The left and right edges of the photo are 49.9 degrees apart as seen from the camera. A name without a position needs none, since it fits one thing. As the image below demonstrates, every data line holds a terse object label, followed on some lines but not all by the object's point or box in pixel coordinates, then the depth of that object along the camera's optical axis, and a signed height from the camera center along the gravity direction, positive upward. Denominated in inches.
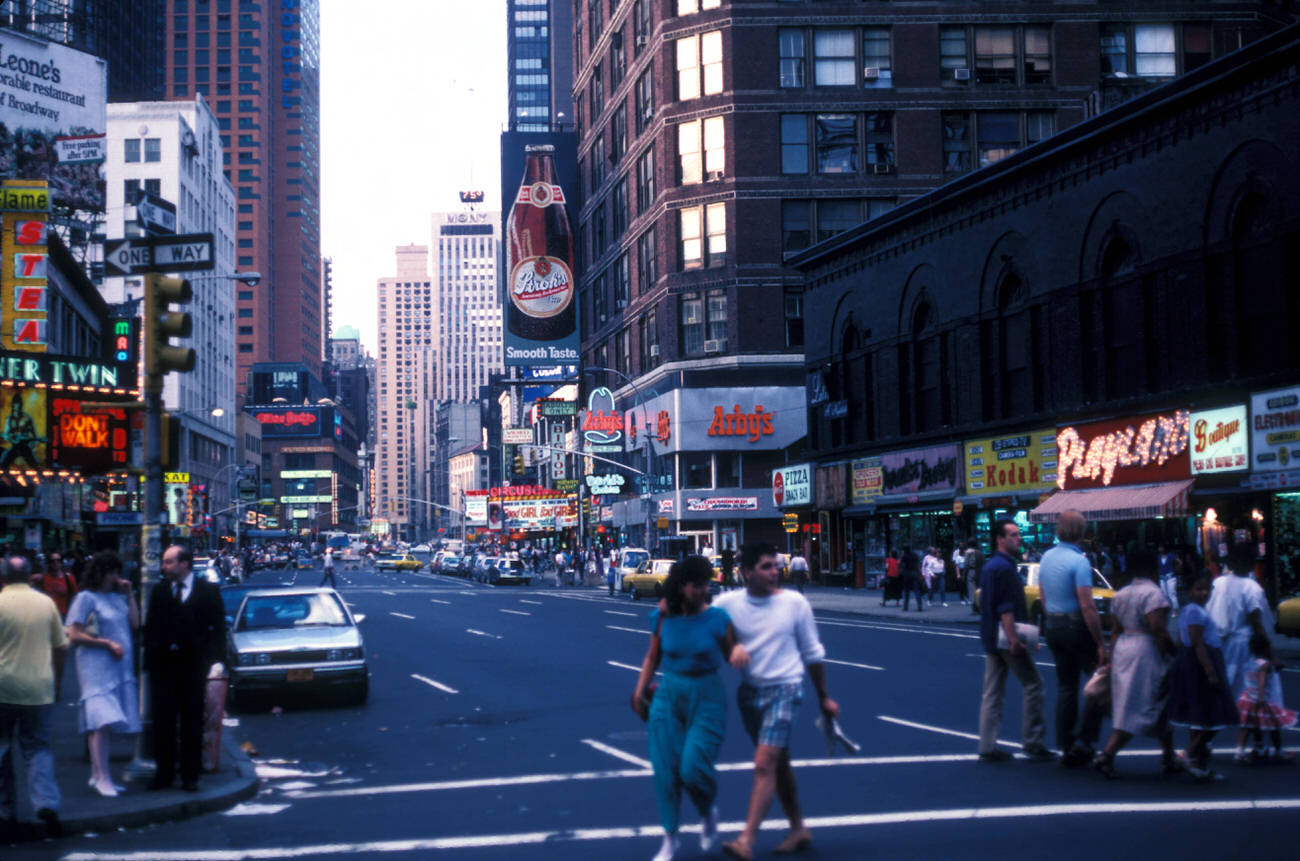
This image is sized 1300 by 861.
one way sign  490.6 +97.1
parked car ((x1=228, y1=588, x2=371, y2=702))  685.9 -59.4
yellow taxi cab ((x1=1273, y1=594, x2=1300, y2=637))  904.9 -69.6
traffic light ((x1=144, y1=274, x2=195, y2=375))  470.3 +69.5
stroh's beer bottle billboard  3179.1 +576.7
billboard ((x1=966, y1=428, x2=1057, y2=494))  1552.7 +60.7
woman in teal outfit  319.9 -40.5
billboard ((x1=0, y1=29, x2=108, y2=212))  1734.7 +544.1
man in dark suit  441.4 -45.0
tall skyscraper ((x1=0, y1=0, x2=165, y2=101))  2190.0 +1214.3
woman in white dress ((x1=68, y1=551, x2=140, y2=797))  440.8 -40.6
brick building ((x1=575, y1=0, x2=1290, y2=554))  2349.9 +680.2
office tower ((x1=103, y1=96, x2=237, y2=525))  4097.0 +1006.3
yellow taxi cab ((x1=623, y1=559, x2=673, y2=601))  1998.0 -81.6
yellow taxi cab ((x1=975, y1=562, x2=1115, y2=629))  1050.1 -59.9
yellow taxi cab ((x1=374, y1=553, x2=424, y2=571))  4266.7 -110.6
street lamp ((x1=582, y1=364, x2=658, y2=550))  2503.1 +122.3
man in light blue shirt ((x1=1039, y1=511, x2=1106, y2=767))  446.9 -38.6
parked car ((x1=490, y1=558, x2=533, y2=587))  2856.8 -98.5
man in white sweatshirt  328.2 -33.1
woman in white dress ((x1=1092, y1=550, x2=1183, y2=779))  421.1 -44.4
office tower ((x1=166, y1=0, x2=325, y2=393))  6904.5 +2143.5
